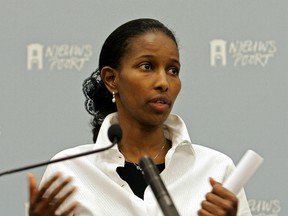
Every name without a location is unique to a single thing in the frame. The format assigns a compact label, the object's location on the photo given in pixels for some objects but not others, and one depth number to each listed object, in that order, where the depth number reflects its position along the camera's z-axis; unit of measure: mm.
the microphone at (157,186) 4568
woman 5108
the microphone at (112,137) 4700
